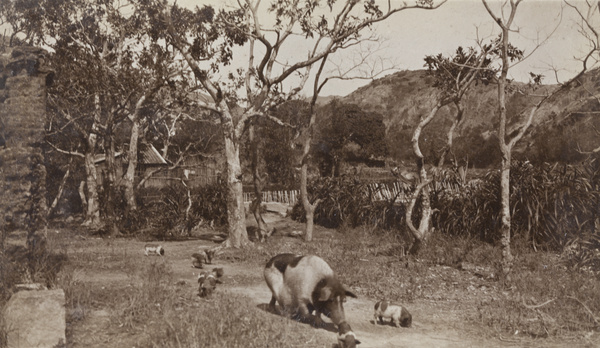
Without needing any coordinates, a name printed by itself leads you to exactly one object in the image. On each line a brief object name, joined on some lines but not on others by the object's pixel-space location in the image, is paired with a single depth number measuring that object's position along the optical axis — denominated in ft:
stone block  18.52
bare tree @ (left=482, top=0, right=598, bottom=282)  34.32
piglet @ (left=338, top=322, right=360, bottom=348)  18.94
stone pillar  26.86
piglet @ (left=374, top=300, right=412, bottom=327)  24.20
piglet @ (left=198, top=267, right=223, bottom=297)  27.30
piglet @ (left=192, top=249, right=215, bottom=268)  38.68
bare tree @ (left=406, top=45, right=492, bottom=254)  41.96
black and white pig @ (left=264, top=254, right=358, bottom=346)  21.63
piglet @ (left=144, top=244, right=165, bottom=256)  43.61
